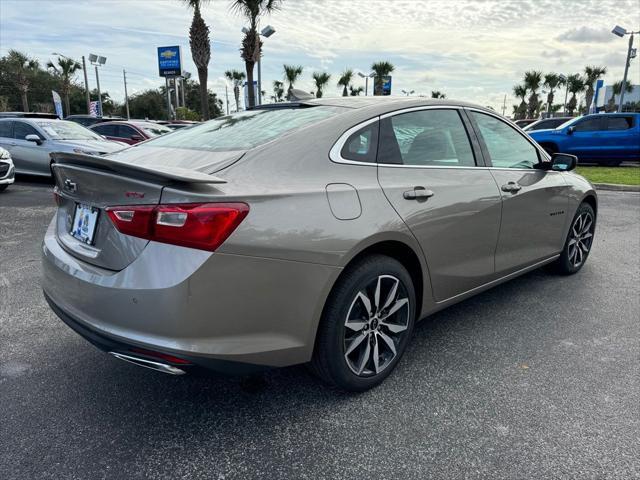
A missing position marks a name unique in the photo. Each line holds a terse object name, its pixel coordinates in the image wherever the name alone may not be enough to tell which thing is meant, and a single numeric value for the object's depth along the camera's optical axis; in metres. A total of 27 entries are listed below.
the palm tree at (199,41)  21.27
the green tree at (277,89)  81.61
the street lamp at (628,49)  22.33
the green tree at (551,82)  62.34
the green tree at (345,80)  60.81
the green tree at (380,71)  50.38
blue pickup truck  14.91
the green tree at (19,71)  49.41
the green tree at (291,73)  49.59
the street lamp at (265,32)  22.26
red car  12.58
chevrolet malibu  1.91
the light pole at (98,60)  38.78
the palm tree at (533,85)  58.03
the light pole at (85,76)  41.41
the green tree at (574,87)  61.06
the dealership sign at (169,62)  36.22
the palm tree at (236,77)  76.94
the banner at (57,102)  30.31
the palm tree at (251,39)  21.77
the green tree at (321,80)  57.12
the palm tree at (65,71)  55.21
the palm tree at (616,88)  73.25
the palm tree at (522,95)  62.38
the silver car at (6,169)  9.02
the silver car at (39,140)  10.17
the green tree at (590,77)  52.72
